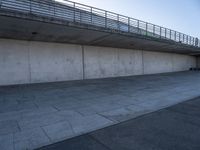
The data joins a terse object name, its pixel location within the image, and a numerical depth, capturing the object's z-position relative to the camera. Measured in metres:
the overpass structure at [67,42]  10.13
